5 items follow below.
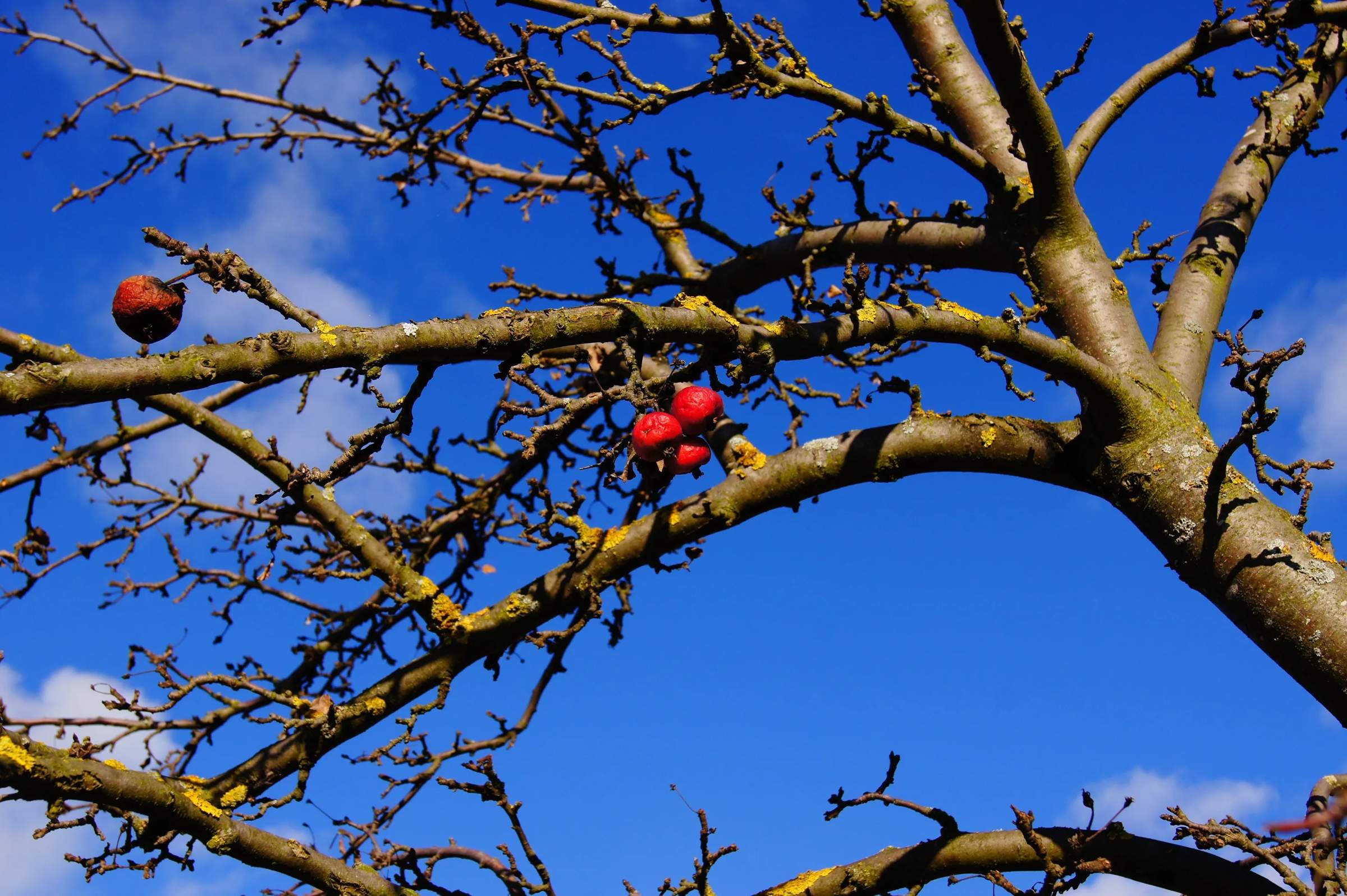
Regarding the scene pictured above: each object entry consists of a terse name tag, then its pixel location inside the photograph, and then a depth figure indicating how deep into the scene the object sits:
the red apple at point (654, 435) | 2.87
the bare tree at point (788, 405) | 2.66
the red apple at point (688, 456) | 3.03
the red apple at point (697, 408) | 3.12
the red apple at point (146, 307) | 2.50
